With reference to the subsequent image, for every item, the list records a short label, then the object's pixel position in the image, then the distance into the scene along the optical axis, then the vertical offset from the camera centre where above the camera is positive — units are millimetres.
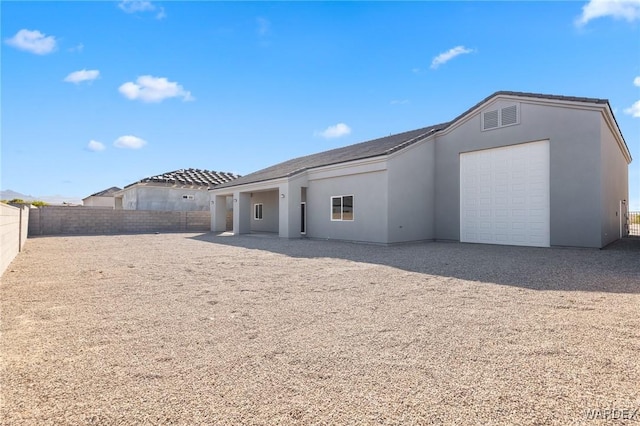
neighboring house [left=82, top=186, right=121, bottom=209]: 41531 +2565
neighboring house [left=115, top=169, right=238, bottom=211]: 26062 +2203
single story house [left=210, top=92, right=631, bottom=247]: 11477 +1498
